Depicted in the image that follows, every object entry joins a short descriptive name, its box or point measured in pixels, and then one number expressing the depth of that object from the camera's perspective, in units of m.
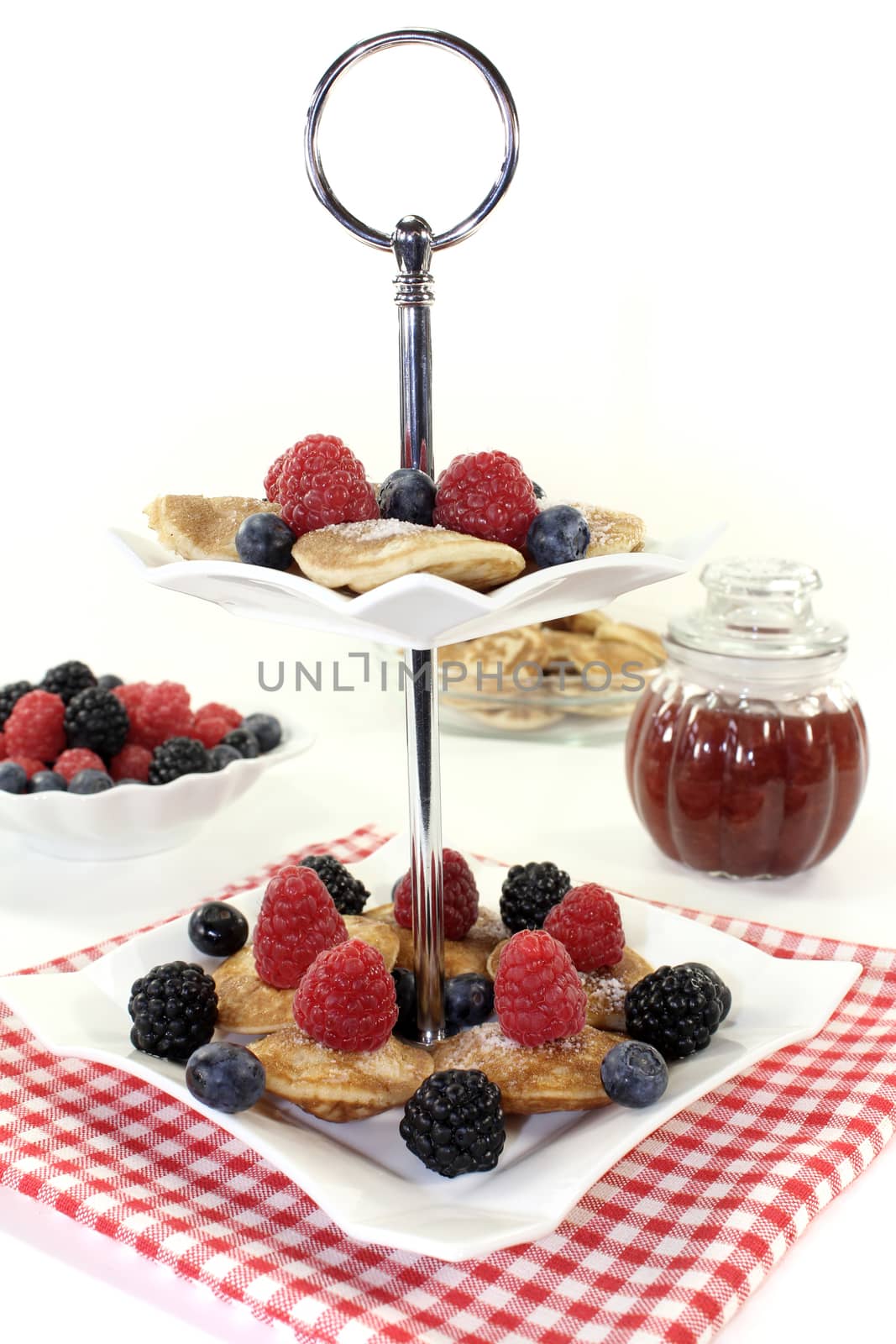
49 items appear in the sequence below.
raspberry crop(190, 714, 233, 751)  0.75
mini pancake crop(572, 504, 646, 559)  0.52
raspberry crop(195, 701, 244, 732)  0.76
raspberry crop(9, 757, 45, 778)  0.72
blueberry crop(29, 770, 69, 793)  0.70
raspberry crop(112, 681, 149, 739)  0.76
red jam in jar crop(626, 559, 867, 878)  0.68
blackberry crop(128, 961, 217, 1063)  0.54
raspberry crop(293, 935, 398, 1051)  0.53
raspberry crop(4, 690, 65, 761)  0.73
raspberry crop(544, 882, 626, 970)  0.57
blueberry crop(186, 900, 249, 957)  0.59
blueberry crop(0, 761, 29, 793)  0.70
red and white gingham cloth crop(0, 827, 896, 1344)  0.49
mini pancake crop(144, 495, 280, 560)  0.52
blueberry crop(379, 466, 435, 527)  0.51
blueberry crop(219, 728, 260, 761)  0.74
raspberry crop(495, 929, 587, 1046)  0.53
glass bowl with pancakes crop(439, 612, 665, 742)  0.87
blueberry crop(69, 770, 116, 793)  0.70
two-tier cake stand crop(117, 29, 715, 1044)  0.49
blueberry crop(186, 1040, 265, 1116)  0.52
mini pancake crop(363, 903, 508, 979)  0.58
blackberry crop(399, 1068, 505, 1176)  0.51
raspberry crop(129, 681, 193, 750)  0.75
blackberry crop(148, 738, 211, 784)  0.71
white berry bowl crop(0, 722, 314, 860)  0.70
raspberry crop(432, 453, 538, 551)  0.51
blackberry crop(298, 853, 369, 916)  0.61
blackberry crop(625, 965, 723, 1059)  0.54
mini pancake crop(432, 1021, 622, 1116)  0.53
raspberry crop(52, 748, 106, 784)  0.71
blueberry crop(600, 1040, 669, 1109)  0.52
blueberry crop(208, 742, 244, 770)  0.73
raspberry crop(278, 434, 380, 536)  0.51
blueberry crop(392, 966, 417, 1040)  0.57
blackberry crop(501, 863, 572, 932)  0.60
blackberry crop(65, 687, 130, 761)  0.73
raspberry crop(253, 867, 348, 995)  0.56
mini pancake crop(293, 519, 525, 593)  0.49
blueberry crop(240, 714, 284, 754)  0.76
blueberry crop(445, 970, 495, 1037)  0.56
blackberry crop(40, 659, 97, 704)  0.76
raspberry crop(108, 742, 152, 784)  0.73
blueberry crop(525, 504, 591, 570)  0.50
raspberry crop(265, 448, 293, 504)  0.53
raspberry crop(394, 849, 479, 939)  0.59
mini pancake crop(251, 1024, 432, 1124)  0.53
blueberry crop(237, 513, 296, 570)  0.50
